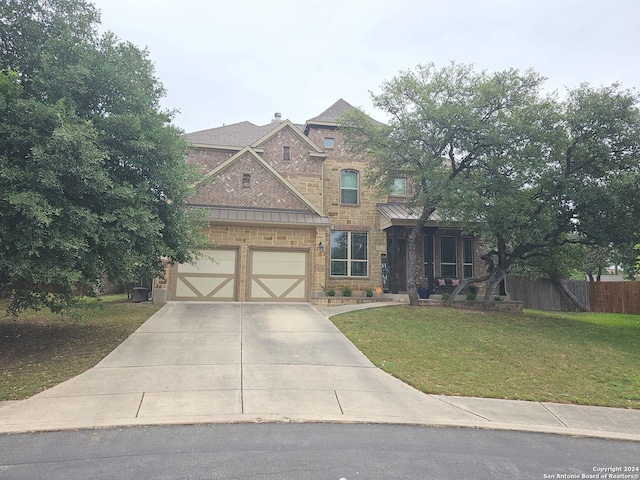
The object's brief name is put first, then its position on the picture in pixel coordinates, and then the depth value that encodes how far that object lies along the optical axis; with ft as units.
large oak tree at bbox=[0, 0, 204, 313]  22.33
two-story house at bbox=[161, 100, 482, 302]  50.24
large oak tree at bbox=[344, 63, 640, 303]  43.88
